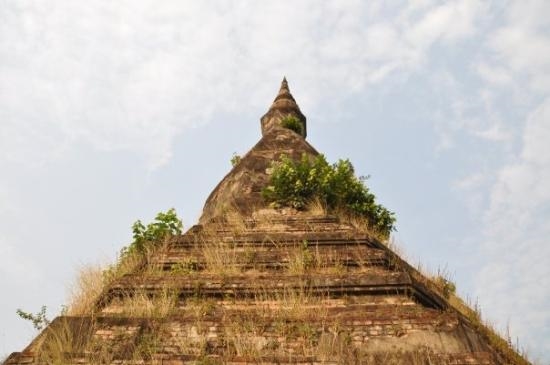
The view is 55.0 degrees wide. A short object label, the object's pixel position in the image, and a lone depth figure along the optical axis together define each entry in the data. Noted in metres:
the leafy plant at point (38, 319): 5.00
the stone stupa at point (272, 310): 4.37
